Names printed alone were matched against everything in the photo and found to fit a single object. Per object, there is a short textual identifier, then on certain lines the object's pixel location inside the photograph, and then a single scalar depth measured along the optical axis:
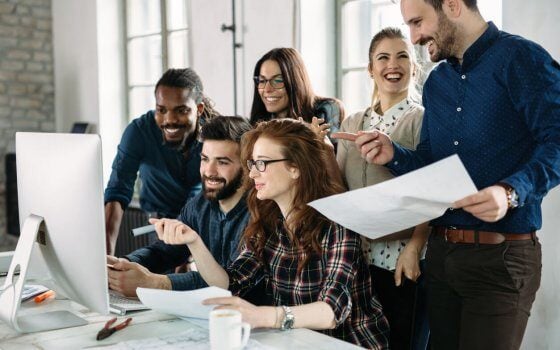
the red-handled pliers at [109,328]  1.59
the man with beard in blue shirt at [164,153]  3.15
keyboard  1.78
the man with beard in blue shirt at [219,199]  2.35
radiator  5.25
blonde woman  2.12
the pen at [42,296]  1.96
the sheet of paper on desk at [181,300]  1.58
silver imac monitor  1.54
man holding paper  1.75
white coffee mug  1.39
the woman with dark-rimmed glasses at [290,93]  2.72
